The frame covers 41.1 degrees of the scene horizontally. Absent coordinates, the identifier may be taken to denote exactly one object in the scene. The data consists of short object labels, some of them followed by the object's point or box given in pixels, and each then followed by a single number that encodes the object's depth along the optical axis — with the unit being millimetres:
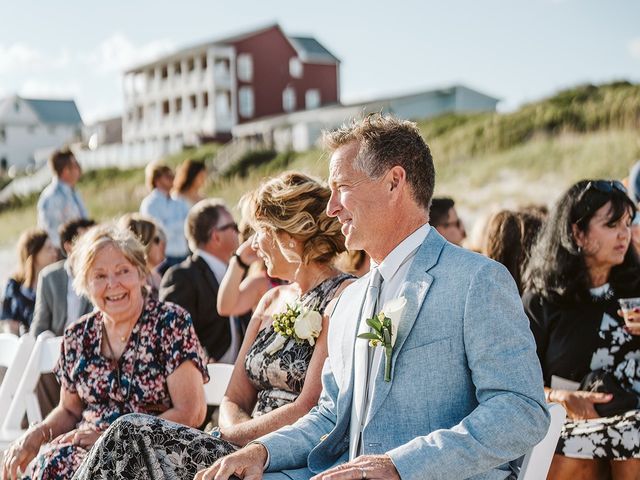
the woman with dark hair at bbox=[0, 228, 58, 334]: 7477
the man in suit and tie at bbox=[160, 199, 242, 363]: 6133
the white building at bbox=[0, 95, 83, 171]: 68938
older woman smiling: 4090
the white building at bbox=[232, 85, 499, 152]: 39719
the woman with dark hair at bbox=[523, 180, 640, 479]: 3984
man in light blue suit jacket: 2572
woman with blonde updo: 3631
